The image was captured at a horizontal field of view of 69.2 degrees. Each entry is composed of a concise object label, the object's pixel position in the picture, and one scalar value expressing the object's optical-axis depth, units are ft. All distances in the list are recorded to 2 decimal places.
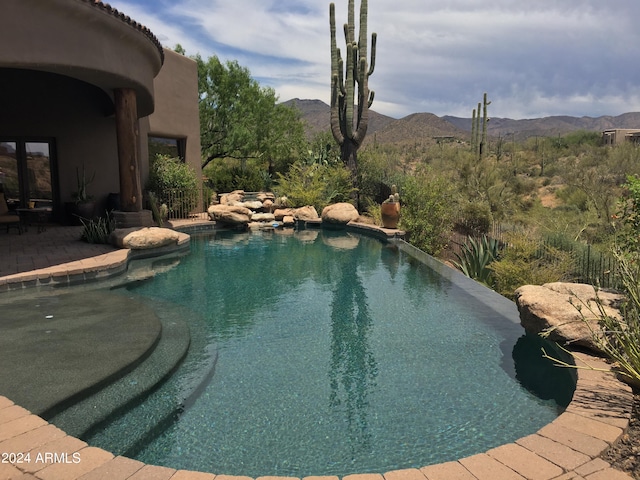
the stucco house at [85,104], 24.86
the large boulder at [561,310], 15.05
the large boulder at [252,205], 56.77
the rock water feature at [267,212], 49.26
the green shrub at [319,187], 56.85
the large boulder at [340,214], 50.52
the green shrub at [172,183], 47.19
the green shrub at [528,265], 24.56
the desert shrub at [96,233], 33.91
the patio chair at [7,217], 34.96
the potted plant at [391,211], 44.09
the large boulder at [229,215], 48.73
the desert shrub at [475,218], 47.98
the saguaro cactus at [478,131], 84.75
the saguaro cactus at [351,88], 57.36
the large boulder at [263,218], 54.13
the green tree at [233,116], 76.84
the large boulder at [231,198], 60.44
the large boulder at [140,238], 32.86
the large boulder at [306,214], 53.62
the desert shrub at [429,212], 39.63
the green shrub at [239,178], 71.26
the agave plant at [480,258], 30.27
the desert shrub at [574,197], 61.46
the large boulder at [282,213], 54.83
